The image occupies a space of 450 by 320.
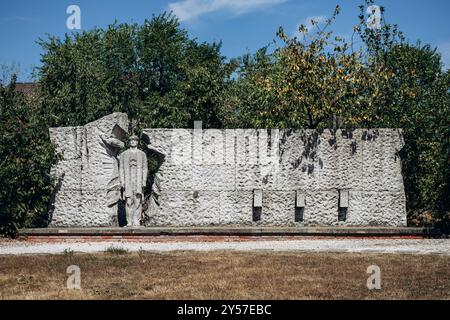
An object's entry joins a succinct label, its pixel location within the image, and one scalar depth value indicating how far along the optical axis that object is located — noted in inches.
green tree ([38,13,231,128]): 751.7
